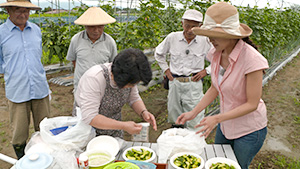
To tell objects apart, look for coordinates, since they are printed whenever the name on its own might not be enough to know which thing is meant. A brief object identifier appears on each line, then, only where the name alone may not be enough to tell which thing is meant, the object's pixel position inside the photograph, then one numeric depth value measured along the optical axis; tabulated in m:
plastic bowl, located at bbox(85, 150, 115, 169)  1.41
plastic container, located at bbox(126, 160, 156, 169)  1.34
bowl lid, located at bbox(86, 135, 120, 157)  1.58
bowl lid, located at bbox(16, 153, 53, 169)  1.14
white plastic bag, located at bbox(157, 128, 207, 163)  1.56
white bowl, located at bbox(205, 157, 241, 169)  1.45
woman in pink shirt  1.46
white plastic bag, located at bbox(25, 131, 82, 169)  1.32
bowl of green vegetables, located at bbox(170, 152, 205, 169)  1.44
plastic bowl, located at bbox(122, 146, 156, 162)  1.49
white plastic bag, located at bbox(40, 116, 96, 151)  1.54
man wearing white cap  2.96
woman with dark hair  1.47
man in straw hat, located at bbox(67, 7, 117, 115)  2.68
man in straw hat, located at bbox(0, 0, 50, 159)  2.30
